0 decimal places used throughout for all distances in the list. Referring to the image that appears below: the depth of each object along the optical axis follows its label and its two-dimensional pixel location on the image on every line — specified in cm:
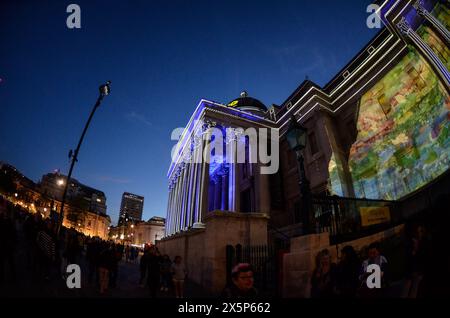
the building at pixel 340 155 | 912
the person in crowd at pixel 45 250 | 822
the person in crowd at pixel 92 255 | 1011
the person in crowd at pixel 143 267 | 1079
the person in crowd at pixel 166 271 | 944
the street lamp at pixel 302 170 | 634
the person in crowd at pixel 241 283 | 347
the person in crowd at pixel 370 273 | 500
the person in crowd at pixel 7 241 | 699
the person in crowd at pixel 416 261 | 457
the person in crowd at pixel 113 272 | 890
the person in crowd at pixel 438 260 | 420
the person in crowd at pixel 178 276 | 786
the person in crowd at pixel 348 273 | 532
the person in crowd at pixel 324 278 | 531
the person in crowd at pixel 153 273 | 754
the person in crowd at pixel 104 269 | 805
